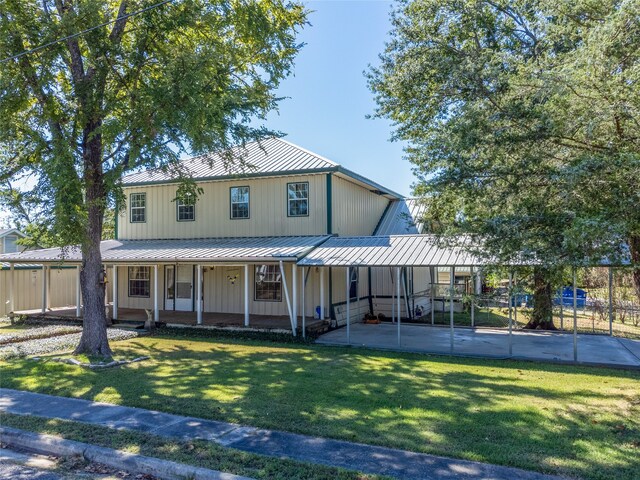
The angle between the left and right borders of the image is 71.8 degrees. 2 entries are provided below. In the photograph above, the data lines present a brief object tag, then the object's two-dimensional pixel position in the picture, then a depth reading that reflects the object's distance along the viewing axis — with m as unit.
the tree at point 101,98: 9.48
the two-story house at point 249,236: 15.14
